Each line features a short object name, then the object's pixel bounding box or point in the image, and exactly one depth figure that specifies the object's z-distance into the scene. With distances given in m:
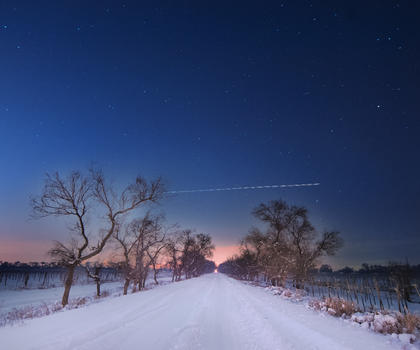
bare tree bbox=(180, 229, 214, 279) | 54.12
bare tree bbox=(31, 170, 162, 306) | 16.22
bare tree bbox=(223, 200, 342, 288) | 29.72
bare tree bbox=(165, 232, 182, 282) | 42.71
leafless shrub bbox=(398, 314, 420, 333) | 6.16
